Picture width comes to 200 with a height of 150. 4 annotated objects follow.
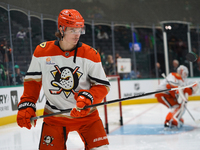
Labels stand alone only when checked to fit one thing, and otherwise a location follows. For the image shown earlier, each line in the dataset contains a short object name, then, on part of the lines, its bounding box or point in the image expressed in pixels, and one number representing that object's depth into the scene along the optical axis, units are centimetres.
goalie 874
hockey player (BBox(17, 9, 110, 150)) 318
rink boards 1031
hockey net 993
